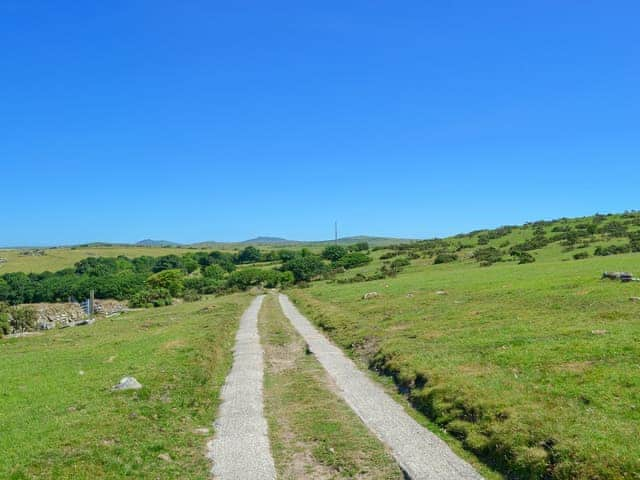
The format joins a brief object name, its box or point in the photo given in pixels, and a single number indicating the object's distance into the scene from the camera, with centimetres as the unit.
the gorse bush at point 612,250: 6788
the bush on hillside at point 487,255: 7829
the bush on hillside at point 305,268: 11328
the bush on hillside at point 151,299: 8841
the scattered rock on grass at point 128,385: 1992
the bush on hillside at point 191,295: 9579
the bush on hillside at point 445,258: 8994
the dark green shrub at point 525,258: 7133
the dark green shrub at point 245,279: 10738
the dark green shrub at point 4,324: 5719
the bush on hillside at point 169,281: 11212
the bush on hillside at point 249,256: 18411
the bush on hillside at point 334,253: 13325
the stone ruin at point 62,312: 7281
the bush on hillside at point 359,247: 14825
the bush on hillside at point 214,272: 13480
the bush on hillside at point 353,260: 11500
